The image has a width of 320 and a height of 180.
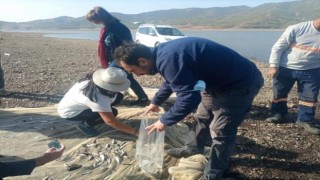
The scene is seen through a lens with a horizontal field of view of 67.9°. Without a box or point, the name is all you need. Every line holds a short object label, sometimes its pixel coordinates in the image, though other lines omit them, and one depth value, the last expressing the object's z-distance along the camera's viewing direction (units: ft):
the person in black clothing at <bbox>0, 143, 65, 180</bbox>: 6.16
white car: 37.84
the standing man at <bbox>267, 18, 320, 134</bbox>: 10.92
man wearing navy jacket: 6.37
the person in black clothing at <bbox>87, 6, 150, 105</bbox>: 11.57
